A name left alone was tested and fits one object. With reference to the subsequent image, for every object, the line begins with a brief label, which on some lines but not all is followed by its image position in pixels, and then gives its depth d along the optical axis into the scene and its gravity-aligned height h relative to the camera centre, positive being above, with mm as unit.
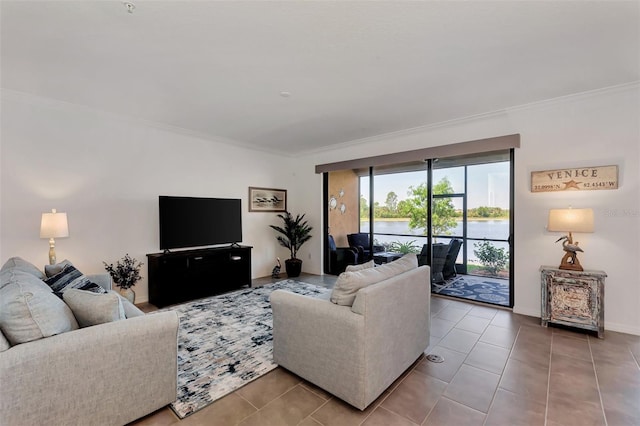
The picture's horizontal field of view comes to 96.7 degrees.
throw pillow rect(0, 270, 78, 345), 1557 -586
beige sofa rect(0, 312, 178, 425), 1472 -945
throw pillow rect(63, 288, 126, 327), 1827 -625
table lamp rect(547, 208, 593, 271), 3133 -187
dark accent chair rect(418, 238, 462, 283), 4715 -869
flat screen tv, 4336 -179
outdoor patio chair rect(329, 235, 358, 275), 5988 -1022
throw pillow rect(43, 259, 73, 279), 2975 -619
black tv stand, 4133 -991
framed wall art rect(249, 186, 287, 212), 5905 +232
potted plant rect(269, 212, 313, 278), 6055 -591
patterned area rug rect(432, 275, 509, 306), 4230 -1265
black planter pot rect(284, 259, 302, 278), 6023 -1208
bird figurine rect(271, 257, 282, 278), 5984 -1299
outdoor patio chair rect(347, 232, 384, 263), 5754 -733
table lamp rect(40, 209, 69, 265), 3260 -195
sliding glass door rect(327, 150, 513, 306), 4152 +12
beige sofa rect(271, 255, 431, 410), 1919 -943
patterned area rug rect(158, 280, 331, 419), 2197 -1376
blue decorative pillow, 2445 -633
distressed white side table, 3074 -1001
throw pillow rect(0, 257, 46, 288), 2348 -504
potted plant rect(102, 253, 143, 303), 3871 -900
